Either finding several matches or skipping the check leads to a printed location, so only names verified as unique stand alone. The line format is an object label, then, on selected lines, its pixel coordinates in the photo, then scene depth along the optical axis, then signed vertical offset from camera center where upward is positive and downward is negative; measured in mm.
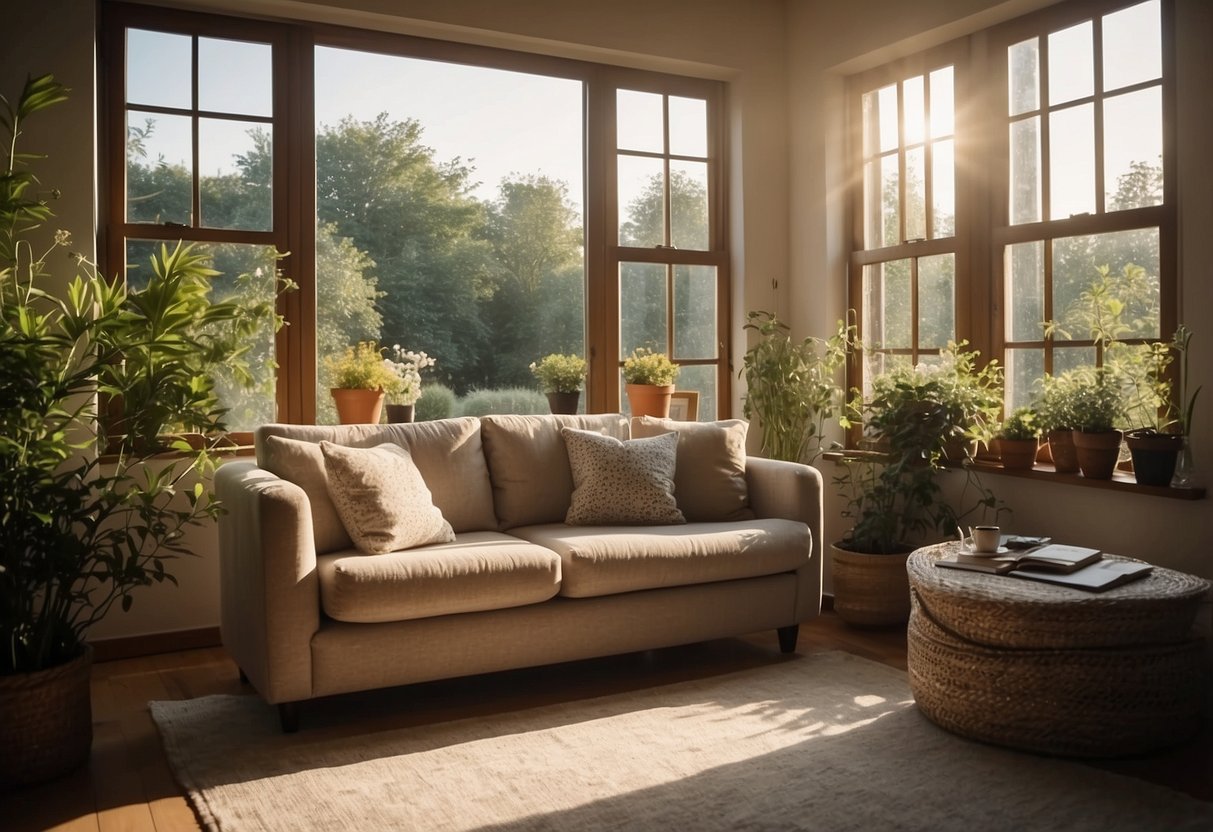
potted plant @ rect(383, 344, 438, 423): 4199 +92
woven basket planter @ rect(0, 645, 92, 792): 2611 -861
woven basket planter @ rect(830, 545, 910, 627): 4219 -823
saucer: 3150 -498
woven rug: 2402 -1010
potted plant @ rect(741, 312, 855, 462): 4781 +54
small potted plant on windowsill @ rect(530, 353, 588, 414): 4555 +101
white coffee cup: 3154 -451
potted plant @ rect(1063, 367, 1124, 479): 3648 -95
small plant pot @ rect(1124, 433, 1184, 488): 3426 -208
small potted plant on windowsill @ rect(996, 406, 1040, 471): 4016 -175
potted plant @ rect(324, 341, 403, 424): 4148 +76
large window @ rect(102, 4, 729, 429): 4055 +959
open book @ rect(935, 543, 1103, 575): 2990 -505
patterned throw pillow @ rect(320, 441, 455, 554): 3291 -331
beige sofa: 2982 -538
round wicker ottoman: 2729 -761
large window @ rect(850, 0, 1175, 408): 3734 +888
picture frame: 4977 -17
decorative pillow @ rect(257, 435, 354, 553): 3420 -263
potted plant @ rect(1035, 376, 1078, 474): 3787 -91
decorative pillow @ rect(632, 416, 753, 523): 4125 -307
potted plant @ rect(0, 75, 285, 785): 2625 -97
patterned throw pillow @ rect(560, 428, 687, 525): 3883 -323
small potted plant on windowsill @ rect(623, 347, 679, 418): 4762 +87
